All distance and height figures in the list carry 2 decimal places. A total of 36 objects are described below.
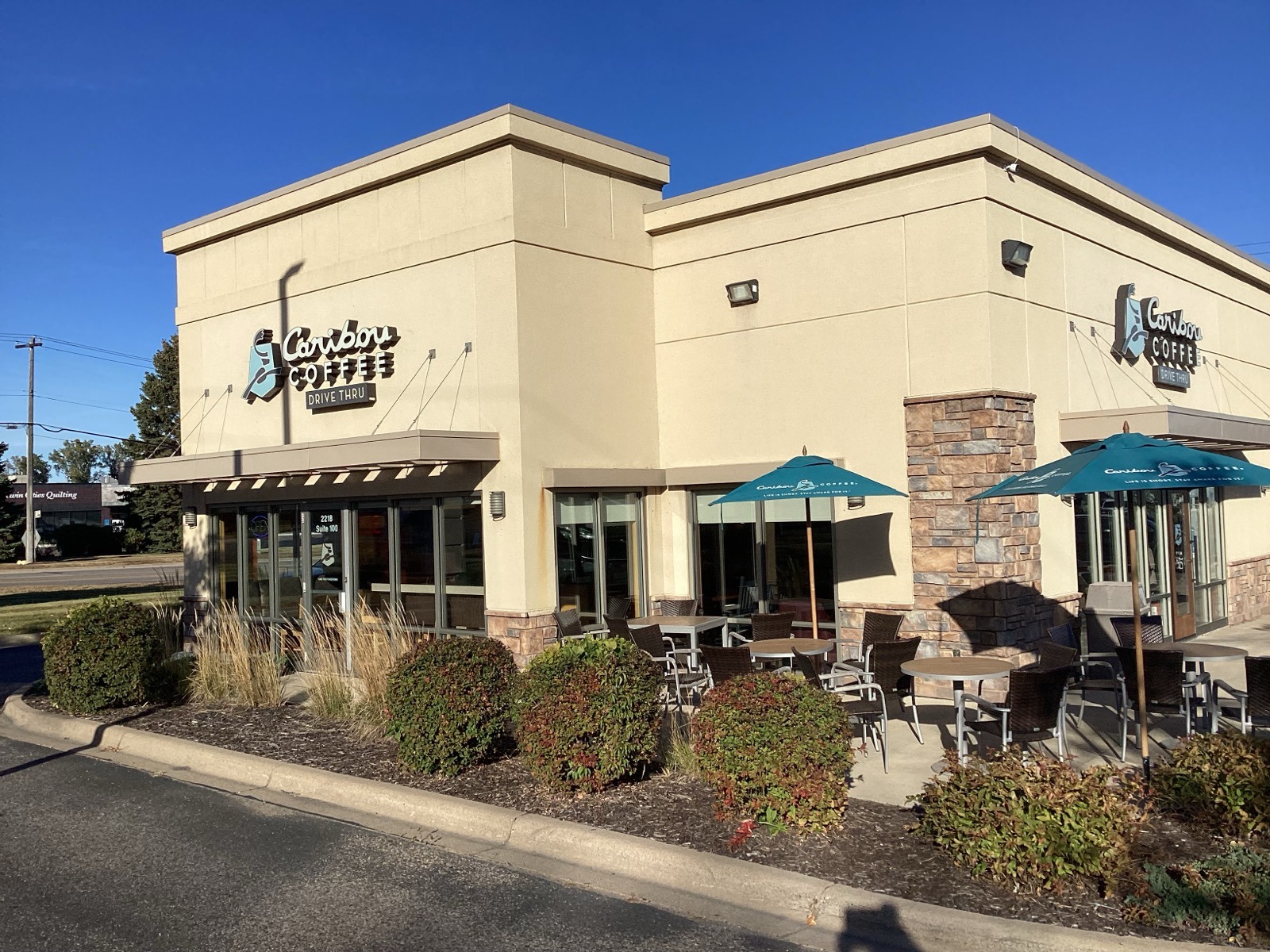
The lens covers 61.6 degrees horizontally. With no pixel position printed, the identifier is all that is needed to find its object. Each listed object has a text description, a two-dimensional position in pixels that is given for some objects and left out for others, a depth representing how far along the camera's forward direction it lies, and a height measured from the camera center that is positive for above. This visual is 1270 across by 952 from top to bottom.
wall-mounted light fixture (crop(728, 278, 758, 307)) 12.91 +2.72
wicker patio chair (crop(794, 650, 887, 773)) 8.32 -1.53
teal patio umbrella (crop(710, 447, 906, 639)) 10.47 +0.29
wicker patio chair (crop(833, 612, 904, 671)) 10.84 -1.21
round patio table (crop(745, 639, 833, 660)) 10.06 -1.29
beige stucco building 11.38 +1.63
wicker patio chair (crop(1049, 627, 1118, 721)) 9.08 -1.52
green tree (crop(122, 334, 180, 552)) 42.19 +4.87
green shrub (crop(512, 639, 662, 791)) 7.35 -1.40
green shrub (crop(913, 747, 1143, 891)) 5.32 -1.62
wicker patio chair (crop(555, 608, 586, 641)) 12.11 -1.18
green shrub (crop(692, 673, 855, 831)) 6.38 -1.47
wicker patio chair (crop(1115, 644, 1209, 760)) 8.19 -1.41
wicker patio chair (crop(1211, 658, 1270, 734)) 7.59 -1.40
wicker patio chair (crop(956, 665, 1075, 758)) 7.23 -1.38
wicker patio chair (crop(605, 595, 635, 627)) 13.23 -1.10
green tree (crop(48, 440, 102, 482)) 106.38 +8.22
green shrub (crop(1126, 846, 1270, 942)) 4.80 -1.85
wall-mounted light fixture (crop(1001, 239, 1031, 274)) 11.33 +2.72
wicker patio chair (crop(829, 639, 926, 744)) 9.06 -1.32
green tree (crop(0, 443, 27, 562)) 49.62 +0.51
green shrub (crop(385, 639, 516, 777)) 8.02 -1.39
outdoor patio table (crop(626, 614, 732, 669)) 11.34 -1.17
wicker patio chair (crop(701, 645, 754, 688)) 8.80 -1.21
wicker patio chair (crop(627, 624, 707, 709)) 10.01 -1.47
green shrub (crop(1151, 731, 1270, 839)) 5.88 -1.61
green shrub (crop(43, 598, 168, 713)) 10.85 -1.31
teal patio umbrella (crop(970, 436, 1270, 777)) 7.47 +0.24
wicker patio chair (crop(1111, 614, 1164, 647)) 10.28 -1.23
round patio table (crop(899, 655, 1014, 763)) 8.09 -1.25
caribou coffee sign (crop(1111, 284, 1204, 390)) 13.72 +2.25
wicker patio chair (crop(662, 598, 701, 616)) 13.30 -1.11
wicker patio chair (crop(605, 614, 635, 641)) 11.16 -1.14
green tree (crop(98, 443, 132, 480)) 115.63 +8.87
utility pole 50.62 +4.43
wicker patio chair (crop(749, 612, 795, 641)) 11.20 -1.17
